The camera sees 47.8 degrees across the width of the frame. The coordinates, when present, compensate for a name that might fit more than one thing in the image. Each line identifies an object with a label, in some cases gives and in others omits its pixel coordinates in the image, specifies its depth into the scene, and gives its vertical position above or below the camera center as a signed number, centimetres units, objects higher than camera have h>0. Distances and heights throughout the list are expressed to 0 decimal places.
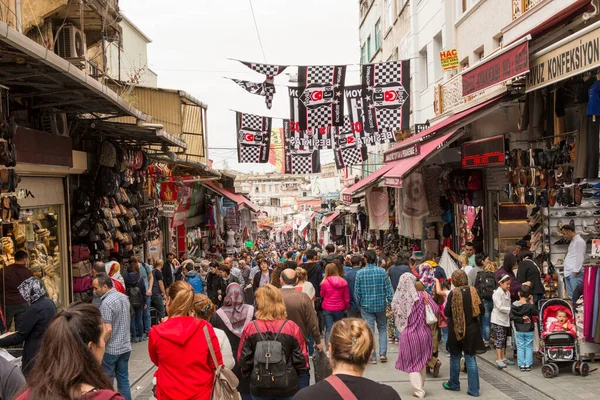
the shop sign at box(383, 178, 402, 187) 1392 +4
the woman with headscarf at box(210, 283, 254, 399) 678 -127
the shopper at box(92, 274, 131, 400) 752 -156
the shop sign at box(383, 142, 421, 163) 1445 +72
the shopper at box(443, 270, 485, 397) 855 -182
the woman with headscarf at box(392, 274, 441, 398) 861 -197
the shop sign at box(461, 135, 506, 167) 1241 +58
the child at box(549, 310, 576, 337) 937 -200
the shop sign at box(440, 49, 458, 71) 1803 +329
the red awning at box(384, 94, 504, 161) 1159 +111
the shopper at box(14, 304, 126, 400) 284 -75
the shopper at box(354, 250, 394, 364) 1073 -175
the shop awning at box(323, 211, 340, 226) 4019 -197
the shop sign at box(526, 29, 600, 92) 726 +140
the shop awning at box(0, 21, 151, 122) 644 +136
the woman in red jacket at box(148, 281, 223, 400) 539 -134
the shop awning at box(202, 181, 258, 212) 2769 -31
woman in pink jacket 1070 -172
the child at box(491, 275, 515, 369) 993 -198
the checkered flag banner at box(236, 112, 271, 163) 1939 +142
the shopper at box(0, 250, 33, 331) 895 -121
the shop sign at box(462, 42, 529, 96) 892 +163
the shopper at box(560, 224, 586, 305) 1044 -117
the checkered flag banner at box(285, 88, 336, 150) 1834 +134
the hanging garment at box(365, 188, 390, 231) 2078 -70
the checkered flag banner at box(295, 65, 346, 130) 1642 +222
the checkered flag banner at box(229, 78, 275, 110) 1686 +250
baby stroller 921 -237
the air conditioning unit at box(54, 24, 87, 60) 1302 +284
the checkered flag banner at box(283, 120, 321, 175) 2036 +76
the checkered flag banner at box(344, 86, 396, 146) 1692 +165
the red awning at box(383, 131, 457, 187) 1363 +48
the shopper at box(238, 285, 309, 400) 573 -142
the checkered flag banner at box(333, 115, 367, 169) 1813 +109
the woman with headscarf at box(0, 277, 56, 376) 659 -124
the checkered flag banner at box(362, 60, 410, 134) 1658 +221
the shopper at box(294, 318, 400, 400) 339 -95
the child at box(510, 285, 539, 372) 964 -209
